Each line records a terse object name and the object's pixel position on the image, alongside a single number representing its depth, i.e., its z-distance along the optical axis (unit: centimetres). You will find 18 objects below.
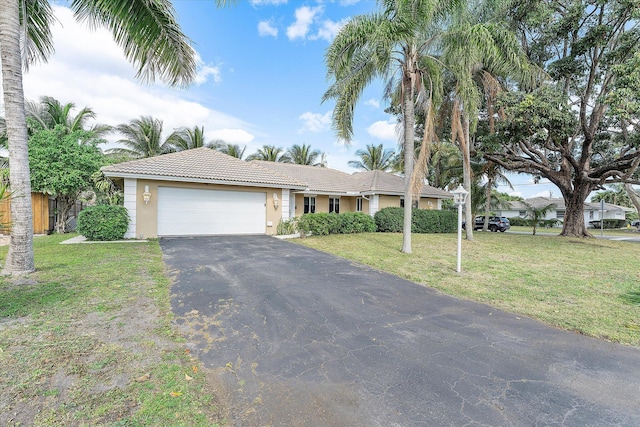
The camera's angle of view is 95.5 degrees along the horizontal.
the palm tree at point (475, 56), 966
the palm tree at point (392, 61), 903
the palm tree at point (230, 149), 2894
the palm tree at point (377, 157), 3300
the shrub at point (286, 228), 1501
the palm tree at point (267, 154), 3278
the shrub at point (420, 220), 1792
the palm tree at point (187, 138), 2569
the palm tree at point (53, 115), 1733
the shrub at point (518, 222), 3844
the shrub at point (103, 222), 1110
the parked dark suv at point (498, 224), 2761
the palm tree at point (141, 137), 2380
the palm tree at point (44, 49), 578
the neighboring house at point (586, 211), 4116
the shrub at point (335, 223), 1476
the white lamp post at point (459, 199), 756
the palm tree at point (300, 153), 3497
